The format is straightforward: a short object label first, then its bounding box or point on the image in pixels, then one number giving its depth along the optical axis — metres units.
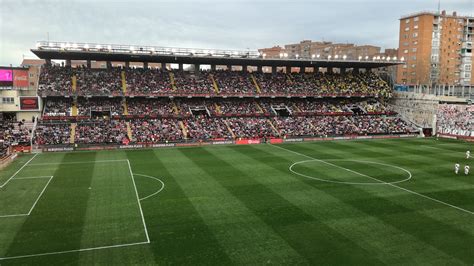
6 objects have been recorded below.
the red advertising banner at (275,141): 52.33
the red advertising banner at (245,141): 51.16
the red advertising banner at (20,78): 53.41
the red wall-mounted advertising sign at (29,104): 50.81
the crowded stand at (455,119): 57.28
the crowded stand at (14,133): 43.75
